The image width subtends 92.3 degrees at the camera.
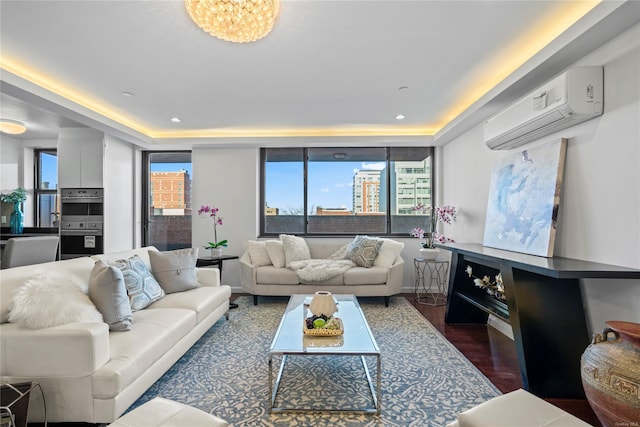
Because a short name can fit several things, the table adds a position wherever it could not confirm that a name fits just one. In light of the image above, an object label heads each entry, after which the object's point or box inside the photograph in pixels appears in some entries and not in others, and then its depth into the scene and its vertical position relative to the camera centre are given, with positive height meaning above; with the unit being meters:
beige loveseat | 4.21 -0.95
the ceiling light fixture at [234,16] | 1.75 +1.13
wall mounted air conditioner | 2.10 +0.80
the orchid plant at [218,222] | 4.41 -0.18
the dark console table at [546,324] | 2.12 -0.79
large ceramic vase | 1.41 -0.78
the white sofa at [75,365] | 1.61 -0.86
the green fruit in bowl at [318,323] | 2.27 -0.83
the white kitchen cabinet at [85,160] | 4.66 +0.74
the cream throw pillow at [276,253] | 4.50 -0.63
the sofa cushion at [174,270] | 3.06 -0.62
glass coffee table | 1.94 -0.91
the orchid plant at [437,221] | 4.49 -0.14
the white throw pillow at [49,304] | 1.70 -0.56
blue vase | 4.50 -0.18
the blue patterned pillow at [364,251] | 4.50 -0.60
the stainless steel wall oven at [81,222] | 4.64 -0.21
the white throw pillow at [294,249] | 4.58 -0.59
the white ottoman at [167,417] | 1.25 -0.87
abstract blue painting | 2.40 +0.11
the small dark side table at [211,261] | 4.22 -0.71
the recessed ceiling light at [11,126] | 4.18 +1.12
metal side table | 4.57 -1.11
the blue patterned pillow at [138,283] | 2.55 -0.64
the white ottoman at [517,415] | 1.28 -0.87
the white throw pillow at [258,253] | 4.55 -0.64
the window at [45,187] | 5.54 +0.38
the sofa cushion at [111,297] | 2.06 -0.60
